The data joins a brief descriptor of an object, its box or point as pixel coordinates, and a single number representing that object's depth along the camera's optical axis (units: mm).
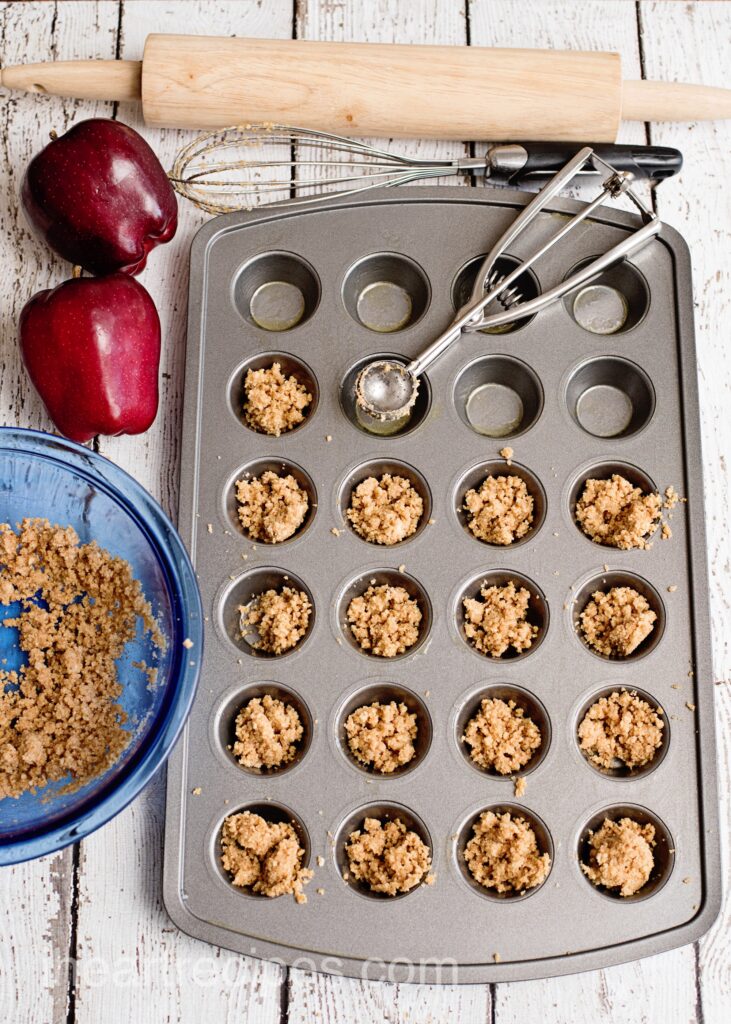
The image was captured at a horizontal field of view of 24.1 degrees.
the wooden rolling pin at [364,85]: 907
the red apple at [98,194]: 868
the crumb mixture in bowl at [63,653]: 842
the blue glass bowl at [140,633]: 813
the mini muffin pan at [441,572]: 840
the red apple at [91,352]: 864
